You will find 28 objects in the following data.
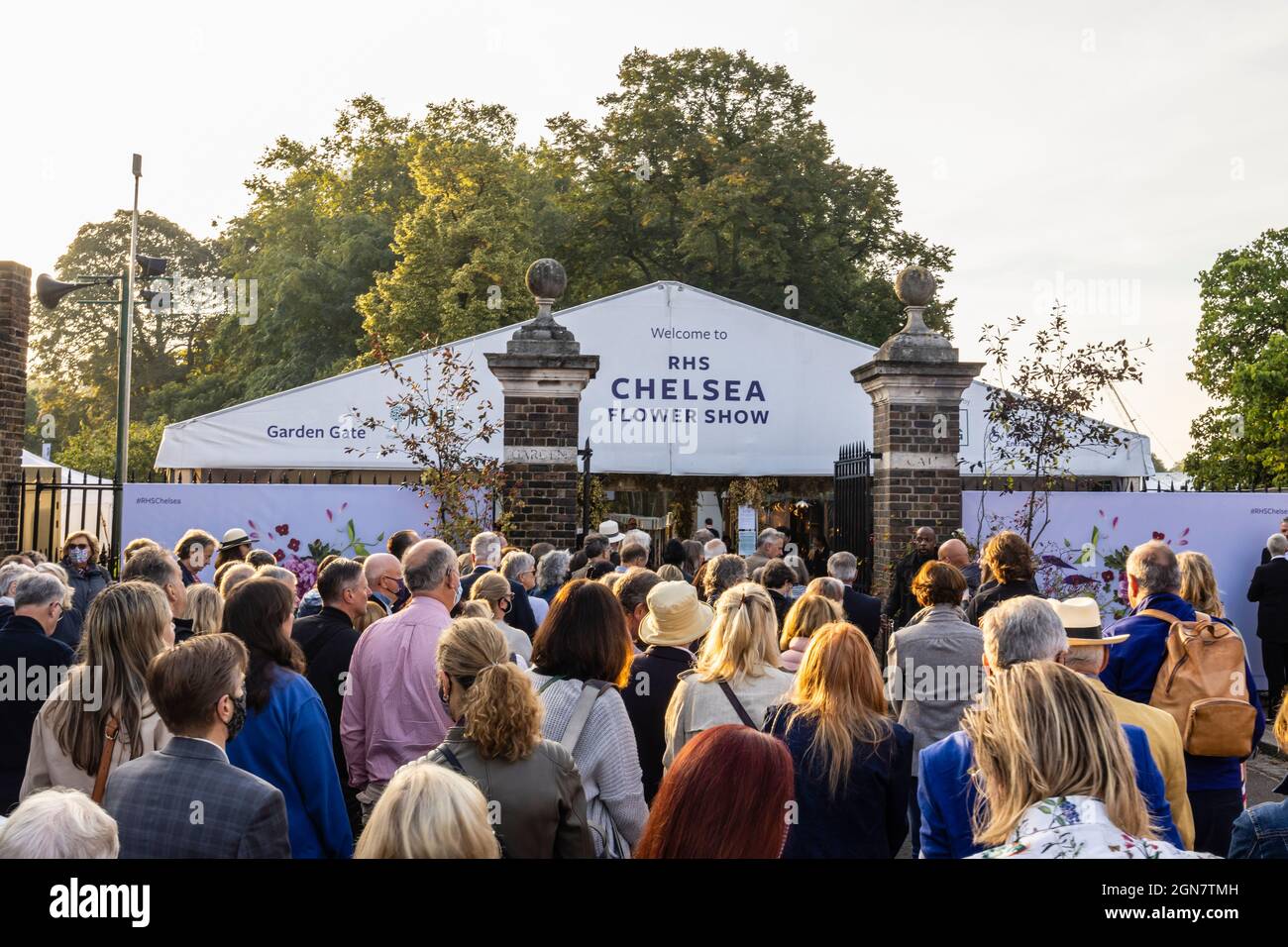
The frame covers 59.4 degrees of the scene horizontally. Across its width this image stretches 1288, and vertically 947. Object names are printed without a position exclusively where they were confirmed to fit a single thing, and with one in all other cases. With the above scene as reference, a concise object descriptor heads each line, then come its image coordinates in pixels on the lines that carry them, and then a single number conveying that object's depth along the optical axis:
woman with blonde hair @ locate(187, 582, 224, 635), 5.11
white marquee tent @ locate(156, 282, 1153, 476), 16.23
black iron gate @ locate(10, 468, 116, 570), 10.85
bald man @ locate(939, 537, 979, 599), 8.88
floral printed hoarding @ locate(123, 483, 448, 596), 11.16
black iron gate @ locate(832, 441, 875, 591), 11.47
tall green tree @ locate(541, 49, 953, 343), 29.50
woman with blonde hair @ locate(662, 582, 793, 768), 4.39
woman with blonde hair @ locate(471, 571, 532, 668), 6.00
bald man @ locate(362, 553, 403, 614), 6.22
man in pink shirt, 4.75
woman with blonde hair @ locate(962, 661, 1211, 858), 2.42
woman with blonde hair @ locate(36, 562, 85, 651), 6.45
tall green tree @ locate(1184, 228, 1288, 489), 32.94
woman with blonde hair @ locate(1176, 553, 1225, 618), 5.45
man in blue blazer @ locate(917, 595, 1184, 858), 3.20
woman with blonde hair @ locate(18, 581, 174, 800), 3.82
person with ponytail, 3.25
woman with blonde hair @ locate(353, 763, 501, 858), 2.30
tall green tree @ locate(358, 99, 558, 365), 26.42
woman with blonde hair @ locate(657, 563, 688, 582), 6.84
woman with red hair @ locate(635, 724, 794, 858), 2.56
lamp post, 11.48
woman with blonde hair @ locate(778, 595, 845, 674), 5.32
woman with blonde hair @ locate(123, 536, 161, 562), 6.36
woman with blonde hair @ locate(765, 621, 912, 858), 3.75
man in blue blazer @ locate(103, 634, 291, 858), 3.07
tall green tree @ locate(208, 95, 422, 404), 33.59
